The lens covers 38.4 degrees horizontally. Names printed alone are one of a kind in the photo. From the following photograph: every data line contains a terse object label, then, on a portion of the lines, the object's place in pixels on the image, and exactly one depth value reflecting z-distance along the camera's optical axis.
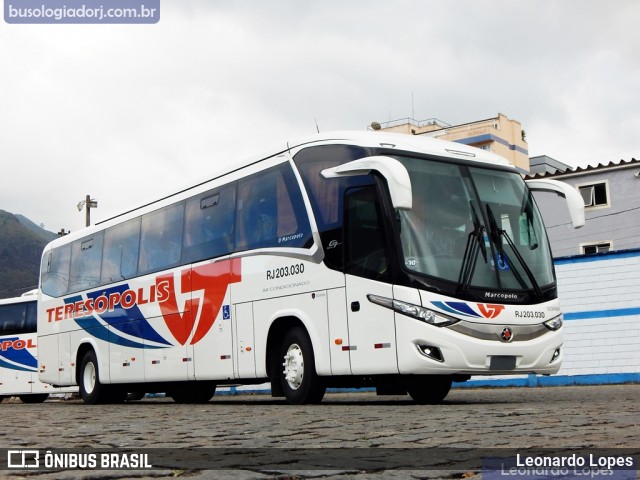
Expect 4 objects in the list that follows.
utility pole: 47.08
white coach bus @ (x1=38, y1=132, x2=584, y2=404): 10.98
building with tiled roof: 39.53
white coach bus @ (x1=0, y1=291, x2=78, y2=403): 29.47
